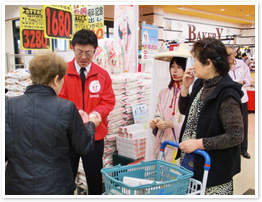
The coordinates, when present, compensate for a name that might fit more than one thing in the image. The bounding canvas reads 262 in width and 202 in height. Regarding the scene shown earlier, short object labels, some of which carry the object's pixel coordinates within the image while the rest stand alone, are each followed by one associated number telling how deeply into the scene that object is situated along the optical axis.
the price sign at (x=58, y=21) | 3.58
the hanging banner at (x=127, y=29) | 4.32
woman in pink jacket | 2.33
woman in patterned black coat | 1.61
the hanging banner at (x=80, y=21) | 4.34
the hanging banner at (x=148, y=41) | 4.71
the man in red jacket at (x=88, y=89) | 2.38
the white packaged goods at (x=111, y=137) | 3.53
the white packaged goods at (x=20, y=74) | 3.96
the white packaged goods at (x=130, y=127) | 3.52
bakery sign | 14.97
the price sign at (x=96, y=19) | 4.67
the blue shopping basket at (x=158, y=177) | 1.45
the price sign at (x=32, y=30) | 3.85
